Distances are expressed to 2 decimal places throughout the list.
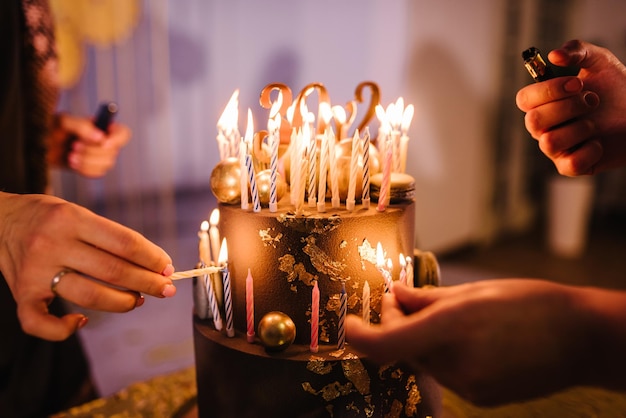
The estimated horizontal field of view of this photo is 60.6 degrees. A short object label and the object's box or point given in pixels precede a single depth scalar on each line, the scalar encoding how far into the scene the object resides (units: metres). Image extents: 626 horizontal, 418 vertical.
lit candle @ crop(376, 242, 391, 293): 0.98
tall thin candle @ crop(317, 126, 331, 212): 1.04
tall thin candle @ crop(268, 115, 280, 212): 1.02
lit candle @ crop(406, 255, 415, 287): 1.04
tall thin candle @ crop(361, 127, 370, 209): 1.03
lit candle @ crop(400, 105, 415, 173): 1.17
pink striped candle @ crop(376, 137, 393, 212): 1.04
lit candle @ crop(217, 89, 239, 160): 1.13
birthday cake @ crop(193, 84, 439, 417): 0.99
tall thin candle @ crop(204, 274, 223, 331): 1.07
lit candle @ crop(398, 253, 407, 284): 1.03
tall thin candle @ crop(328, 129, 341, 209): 1.06
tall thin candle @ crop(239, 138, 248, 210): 1.03
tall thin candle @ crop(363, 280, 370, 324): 1.01
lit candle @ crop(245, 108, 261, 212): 1.02
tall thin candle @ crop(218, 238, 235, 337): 1.06
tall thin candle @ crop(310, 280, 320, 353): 1.01
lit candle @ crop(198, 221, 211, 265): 1.10
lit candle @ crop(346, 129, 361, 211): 1.04
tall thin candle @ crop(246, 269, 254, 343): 1.05
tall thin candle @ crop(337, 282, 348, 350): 0.99
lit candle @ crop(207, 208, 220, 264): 1.11
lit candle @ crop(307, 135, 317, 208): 1.03
